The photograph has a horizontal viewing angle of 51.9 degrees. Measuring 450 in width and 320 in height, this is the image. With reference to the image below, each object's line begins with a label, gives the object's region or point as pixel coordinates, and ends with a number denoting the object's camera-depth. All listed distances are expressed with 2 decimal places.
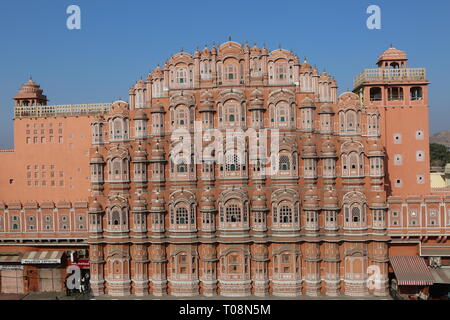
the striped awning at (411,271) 34.94
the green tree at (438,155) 89.94
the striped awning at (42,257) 38.78
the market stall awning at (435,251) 36.38
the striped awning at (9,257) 39.47
